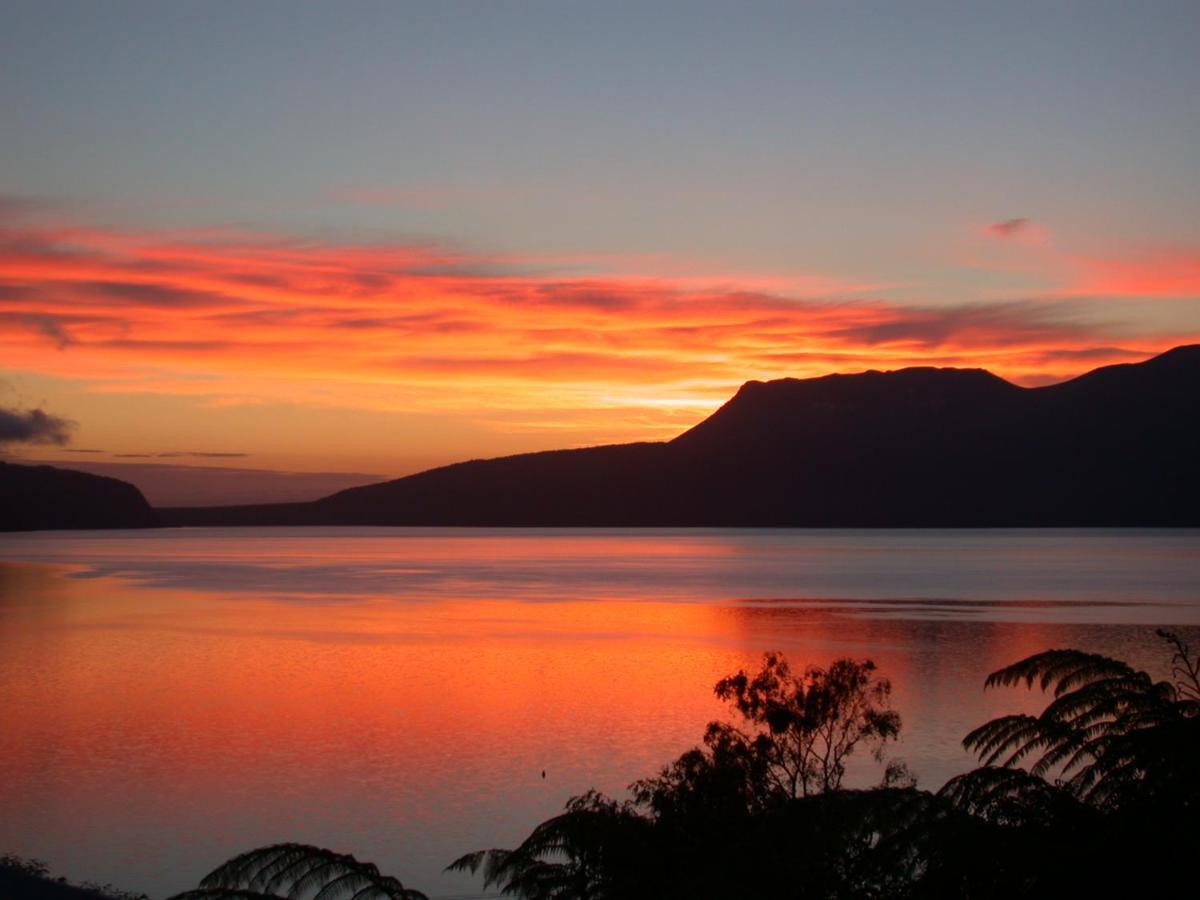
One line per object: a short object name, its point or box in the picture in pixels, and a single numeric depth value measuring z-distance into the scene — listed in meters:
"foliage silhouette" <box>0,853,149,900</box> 20.02
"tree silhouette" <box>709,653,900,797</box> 25.59
